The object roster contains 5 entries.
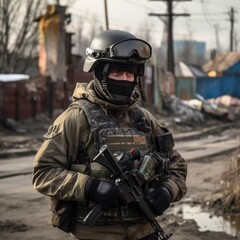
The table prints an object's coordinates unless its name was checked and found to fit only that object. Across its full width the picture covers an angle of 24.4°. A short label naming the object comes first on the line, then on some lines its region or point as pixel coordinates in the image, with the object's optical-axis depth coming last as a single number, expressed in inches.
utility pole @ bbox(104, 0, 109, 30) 1074.1
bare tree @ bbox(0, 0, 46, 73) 1120.2
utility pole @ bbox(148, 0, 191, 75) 1541.6
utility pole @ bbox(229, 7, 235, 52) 2482.8
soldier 100.0
